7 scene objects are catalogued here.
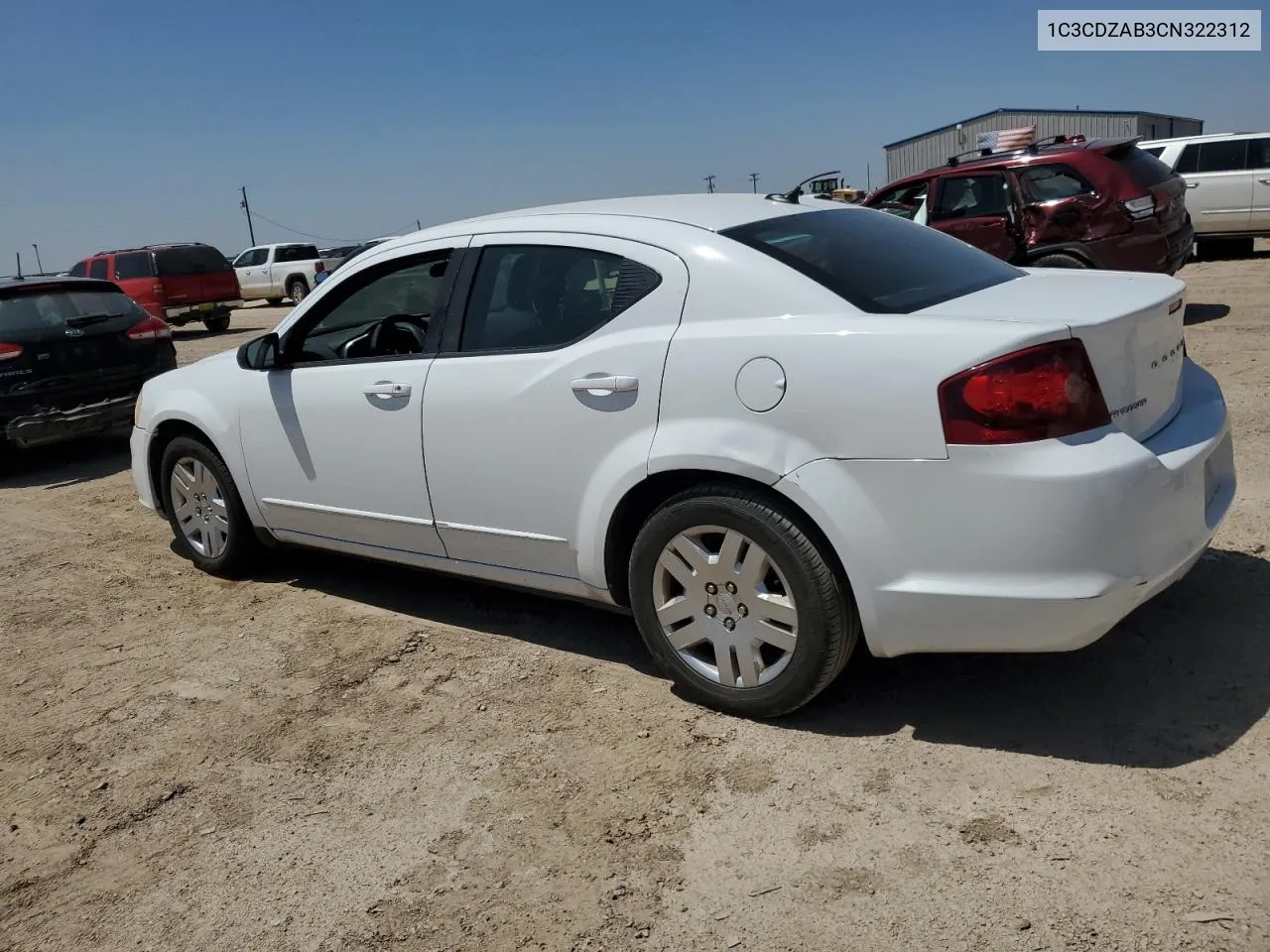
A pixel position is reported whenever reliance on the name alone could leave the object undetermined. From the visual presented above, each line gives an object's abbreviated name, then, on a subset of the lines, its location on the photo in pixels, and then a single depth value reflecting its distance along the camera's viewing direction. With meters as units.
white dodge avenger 2.88
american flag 17.96
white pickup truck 28.22
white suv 15.91
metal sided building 40.97
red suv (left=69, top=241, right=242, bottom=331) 21.52
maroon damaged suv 9.70
